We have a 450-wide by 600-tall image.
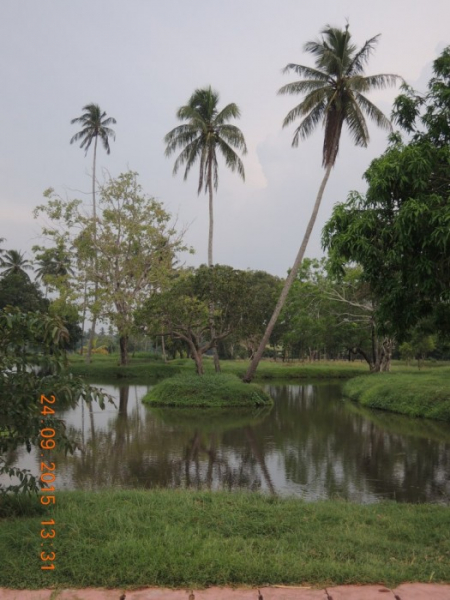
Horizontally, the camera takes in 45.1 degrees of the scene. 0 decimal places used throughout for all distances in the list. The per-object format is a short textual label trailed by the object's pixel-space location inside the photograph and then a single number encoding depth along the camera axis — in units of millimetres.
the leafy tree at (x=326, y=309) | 31297
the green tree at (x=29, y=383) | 5531
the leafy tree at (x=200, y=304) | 22969
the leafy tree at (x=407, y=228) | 6527
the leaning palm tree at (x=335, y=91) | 21688
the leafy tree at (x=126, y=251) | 33406
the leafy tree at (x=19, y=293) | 43500
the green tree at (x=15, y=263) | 56247
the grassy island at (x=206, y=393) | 21594
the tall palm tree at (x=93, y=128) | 38562
